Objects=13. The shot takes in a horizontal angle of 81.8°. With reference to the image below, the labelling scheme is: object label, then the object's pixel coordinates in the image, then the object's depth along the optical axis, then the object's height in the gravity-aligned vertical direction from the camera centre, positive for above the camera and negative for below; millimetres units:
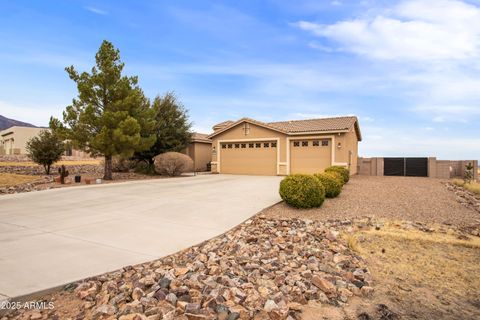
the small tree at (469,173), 16744 -670
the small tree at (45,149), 17922 +783
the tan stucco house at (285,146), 18734 +1169
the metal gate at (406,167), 21547 -376
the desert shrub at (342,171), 14191 -482
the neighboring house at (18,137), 36875 +3215
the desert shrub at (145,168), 20581 -507
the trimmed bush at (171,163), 18906 -108
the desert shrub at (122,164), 21594 -216
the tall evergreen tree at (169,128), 20484 +2518
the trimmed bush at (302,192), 8328 -912
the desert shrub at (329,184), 10109 -816
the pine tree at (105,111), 15219 +2846
